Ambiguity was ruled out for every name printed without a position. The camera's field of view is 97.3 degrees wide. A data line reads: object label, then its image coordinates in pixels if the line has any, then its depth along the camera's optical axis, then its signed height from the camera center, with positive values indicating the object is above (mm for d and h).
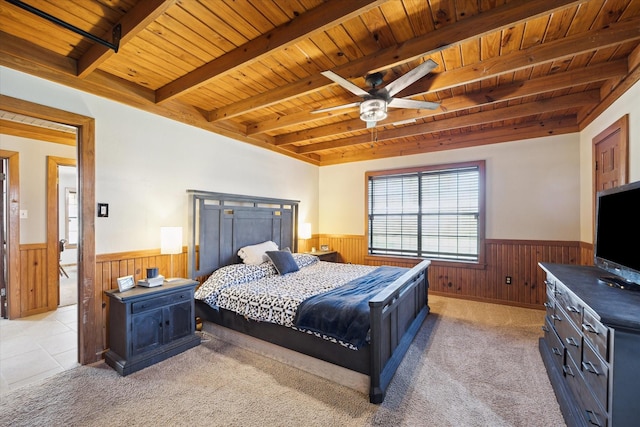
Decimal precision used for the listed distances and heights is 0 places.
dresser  1308 -760
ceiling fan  2305 +1071
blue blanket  2210 -854
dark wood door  2715 +629
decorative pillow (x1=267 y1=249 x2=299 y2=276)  3799 -688
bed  2232 -828
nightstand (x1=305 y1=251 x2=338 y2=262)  5266 -837
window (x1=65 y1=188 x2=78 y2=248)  7554 -111
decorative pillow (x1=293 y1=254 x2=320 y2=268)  4318 -751
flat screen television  1839 -160
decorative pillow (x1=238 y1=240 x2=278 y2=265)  3922 -598
